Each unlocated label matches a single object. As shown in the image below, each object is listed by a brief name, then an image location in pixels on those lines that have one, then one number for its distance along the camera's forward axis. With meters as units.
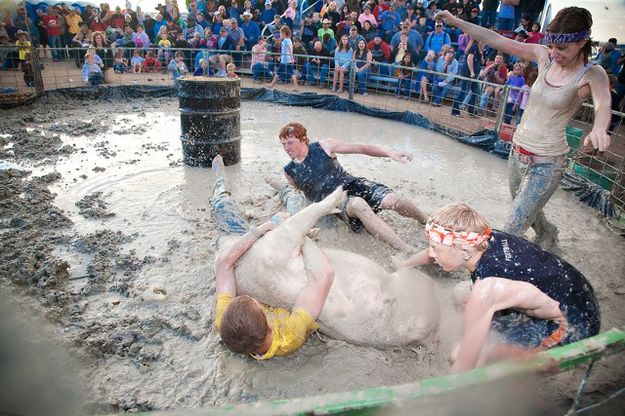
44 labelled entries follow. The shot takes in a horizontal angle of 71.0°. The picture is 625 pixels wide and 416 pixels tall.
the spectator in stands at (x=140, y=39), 14.33
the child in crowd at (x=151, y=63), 13.67
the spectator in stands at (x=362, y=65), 11.86
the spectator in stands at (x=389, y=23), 12.94
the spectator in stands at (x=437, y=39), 11.62
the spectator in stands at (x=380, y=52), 12.34
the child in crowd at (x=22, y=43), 10.17
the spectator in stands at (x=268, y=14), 14.55
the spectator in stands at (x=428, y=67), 11.22
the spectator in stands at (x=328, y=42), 12.88
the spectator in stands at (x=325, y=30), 12.98
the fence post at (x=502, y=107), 7.77
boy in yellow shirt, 2.44
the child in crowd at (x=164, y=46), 14.25
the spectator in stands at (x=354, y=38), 12.10
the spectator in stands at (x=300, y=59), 12.95
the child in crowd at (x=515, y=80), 8.95
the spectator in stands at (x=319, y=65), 12.75
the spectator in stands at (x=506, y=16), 11.69
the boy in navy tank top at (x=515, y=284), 2.12
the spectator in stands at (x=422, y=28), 12.39
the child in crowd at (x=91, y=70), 11.20
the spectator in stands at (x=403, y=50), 11.98
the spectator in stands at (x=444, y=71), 10.87
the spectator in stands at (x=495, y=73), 10.06
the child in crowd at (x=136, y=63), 13.14
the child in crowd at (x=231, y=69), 11.86
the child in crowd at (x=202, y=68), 12.30
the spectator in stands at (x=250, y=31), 13.98
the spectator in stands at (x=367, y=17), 12.89
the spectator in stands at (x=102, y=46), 12.69
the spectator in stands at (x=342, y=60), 12.01
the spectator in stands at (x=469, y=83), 9.94
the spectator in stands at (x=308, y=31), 13.39
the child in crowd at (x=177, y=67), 12.23
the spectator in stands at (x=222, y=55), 12.77
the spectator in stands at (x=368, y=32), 12.77
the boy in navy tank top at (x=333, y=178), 4.29
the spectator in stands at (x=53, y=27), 14.41
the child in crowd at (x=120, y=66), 13.13
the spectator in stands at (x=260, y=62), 13.02
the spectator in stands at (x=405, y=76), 11.52
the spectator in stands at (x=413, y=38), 11.95
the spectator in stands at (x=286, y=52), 12.46
